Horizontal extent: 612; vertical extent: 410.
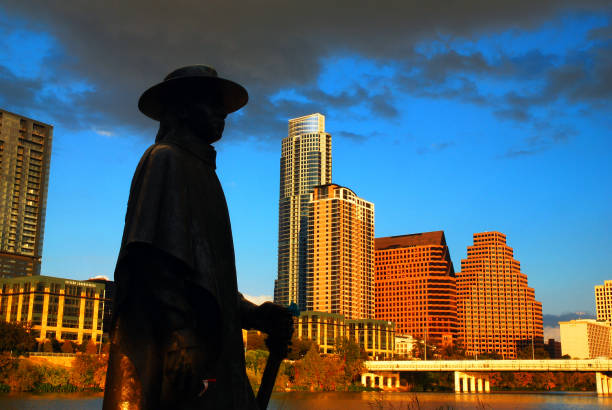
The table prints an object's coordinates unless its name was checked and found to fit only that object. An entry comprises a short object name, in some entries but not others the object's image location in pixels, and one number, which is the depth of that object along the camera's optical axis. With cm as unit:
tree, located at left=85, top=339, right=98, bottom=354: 9269
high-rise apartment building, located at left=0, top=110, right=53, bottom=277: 16888
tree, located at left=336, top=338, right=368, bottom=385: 10900
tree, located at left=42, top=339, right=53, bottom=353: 9922
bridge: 9875
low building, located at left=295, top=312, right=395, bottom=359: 16100
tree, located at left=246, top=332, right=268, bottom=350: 12636
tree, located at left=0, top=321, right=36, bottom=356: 7288
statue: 420
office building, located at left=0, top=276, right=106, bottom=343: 11131
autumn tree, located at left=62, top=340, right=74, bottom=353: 10041
